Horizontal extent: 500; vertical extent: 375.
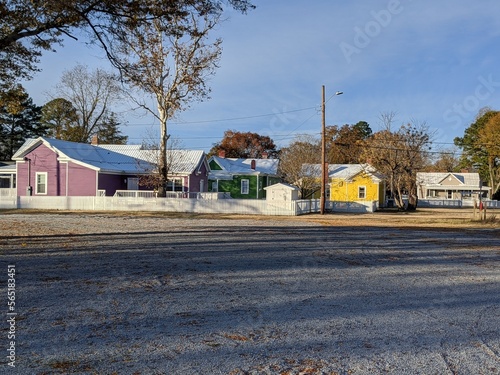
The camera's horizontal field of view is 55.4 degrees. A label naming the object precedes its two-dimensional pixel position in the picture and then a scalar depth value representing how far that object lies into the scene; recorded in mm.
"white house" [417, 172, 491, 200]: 72500
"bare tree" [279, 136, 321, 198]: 46219
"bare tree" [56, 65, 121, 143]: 57531
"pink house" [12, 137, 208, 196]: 37281
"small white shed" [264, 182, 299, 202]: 33656
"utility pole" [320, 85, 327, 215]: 34147
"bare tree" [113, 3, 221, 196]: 31600
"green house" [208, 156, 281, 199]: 48906
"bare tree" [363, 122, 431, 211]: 44469
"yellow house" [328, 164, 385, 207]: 50312
